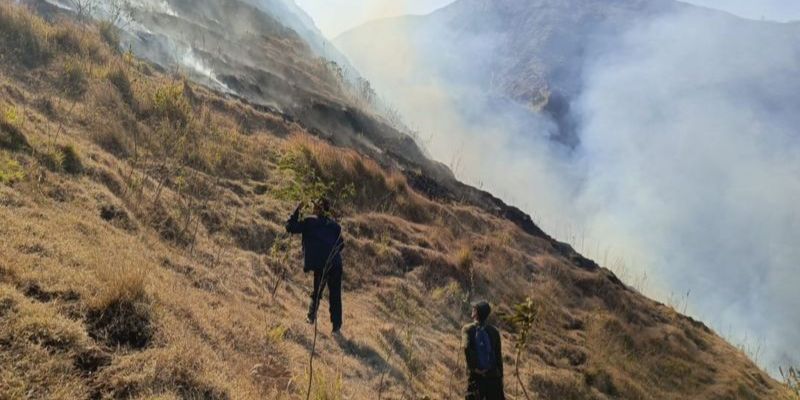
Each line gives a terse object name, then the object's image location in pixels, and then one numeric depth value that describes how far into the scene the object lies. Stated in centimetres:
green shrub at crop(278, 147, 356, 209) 1033
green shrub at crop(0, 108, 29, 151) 614
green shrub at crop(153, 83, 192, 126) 1009
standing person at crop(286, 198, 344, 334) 598
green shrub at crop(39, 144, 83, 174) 627
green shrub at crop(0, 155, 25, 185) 522
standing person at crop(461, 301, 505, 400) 492
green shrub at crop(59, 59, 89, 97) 937
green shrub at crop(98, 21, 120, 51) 1333
